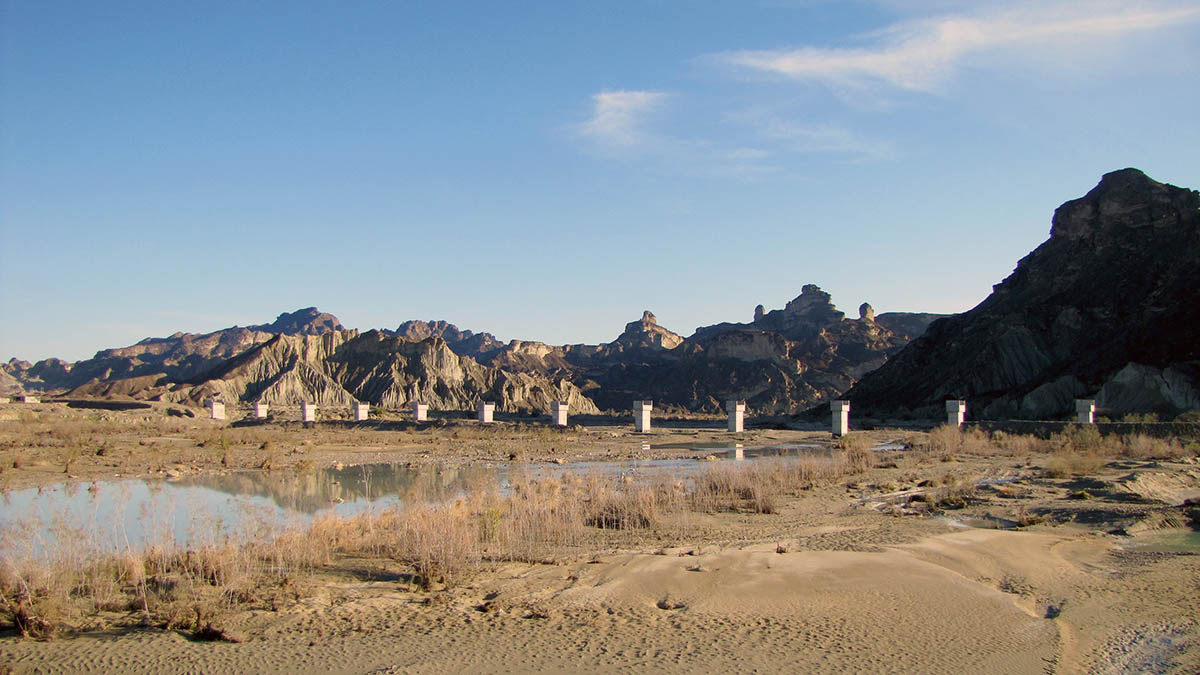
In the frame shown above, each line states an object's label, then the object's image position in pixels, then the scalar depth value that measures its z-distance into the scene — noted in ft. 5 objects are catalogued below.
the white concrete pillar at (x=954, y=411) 141.79
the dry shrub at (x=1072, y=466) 69.77
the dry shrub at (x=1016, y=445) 102.61
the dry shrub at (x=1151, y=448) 88.28
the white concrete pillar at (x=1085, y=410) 122.01
